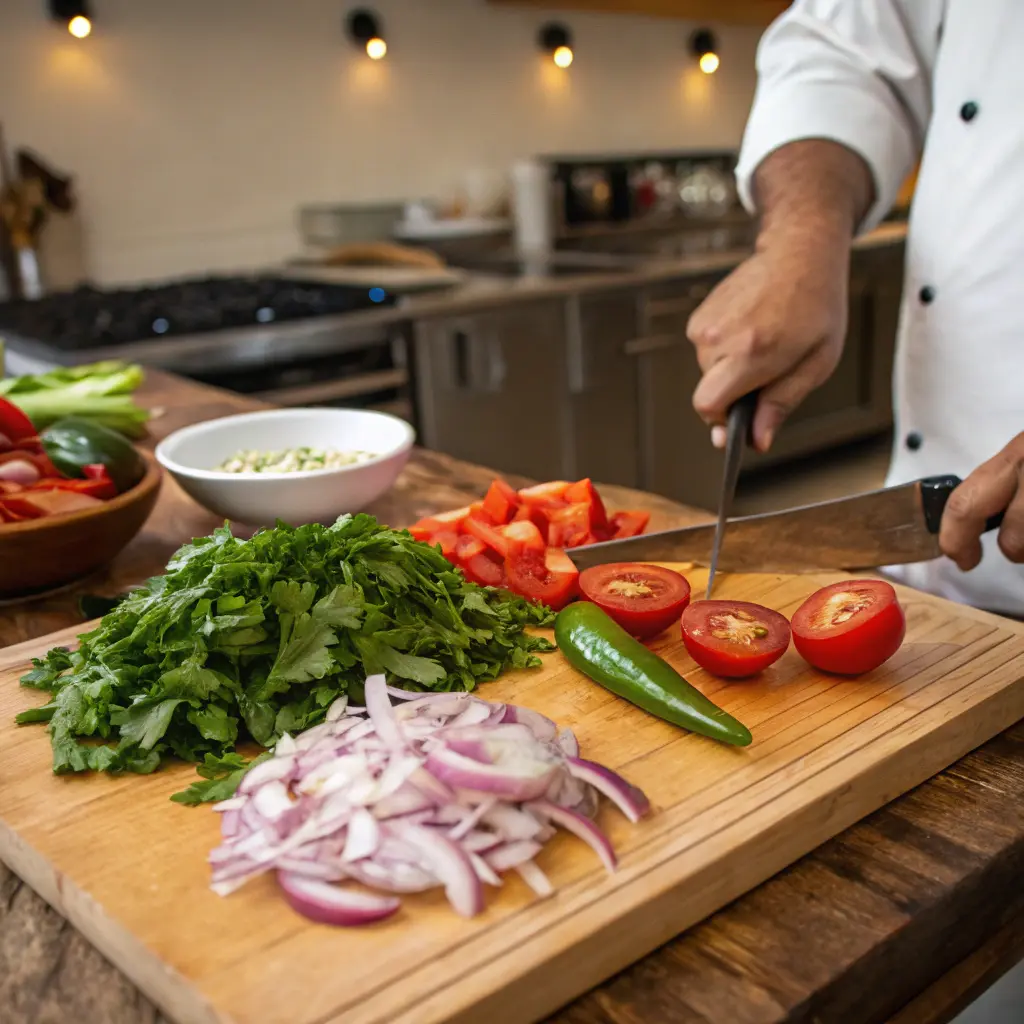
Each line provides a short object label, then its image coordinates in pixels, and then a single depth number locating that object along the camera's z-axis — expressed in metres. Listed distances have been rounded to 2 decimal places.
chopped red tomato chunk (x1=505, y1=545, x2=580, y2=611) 1.13
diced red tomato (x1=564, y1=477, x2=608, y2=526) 1.25
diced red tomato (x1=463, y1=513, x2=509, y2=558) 1.16
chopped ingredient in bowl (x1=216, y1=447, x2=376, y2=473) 1.42
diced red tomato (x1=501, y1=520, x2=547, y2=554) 1.16
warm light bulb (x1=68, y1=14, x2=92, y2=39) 3.37
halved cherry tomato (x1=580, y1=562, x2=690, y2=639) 1.04
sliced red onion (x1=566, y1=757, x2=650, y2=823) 0.78
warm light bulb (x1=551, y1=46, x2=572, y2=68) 4.58
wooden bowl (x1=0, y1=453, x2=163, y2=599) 1.17
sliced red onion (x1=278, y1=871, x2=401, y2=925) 0.68
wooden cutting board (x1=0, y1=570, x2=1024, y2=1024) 0.65
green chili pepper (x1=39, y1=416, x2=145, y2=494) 1.30
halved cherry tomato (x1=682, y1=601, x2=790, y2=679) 0.94
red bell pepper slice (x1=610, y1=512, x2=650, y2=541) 1.28
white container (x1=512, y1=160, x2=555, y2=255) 4.38
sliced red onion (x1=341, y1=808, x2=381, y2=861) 0.71
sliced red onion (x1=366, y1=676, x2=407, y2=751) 0.81
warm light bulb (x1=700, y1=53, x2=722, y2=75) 5.15
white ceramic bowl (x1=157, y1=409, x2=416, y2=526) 1.33
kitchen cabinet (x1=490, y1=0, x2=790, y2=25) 4.29
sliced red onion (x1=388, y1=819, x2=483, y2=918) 0.69
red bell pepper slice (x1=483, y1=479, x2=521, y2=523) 1.24
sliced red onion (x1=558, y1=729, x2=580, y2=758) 0.84
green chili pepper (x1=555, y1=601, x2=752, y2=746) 0.87
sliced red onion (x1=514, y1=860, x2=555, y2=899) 0.71
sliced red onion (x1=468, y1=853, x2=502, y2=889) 0.71
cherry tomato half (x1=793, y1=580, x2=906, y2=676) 0.93
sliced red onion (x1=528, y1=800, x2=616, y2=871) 0.74
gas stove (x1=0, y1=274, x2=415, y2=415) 2.79
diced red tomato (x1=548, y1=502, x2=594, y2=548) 1.22
